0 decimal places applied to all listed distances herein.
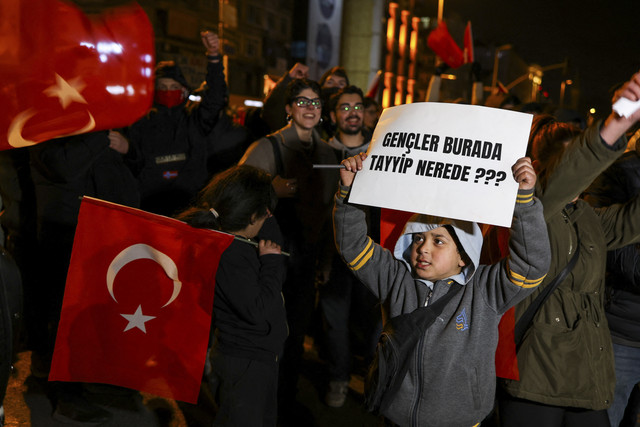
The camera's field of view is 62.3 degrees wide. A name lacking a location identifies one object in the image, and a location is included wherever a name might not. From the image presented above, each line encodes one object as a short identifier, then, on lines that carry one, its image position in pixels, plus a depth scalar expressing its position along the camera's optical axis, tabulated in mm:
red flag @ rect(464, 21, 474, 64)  9458
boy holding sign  2182
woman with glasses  3930
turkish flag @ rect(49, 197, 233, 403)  2703
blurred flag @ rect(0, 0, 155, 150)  1932
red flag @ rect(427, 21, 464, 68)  9367
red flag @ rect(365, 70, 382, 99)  7982
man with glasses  4152
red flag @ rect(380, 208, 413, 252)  2838
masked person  4367
